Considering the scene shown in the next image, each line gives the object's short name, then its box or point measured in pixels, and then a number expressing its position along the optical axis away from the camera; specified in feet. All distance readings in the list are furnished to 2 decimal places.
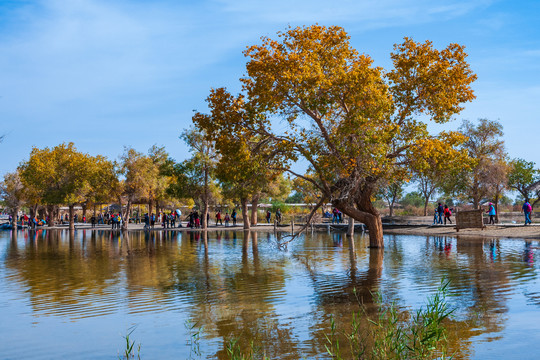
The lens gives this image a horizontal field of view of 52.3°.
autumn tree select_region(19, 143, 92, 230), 178.70
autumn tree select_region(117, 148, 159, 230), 169.48
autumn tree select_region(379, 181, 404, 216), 212.43
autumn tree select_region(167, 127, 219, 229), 149.38
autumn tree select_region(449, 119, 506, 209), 140.26
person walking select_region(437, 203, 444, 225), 132.36
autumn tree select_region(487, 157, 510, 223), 139.33
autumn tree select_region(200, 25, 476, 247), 63.62
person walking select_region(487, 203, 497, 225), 120.57
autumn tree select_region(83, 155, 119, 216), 176.45
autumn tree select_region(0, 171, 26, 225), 214.48
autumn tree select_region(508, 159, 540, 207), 192.34
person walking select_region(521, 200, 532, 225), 114.37
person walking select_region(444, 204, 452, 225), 128.23
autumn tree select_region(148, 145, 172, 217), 178.29
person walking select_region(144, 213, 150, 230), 175.97
